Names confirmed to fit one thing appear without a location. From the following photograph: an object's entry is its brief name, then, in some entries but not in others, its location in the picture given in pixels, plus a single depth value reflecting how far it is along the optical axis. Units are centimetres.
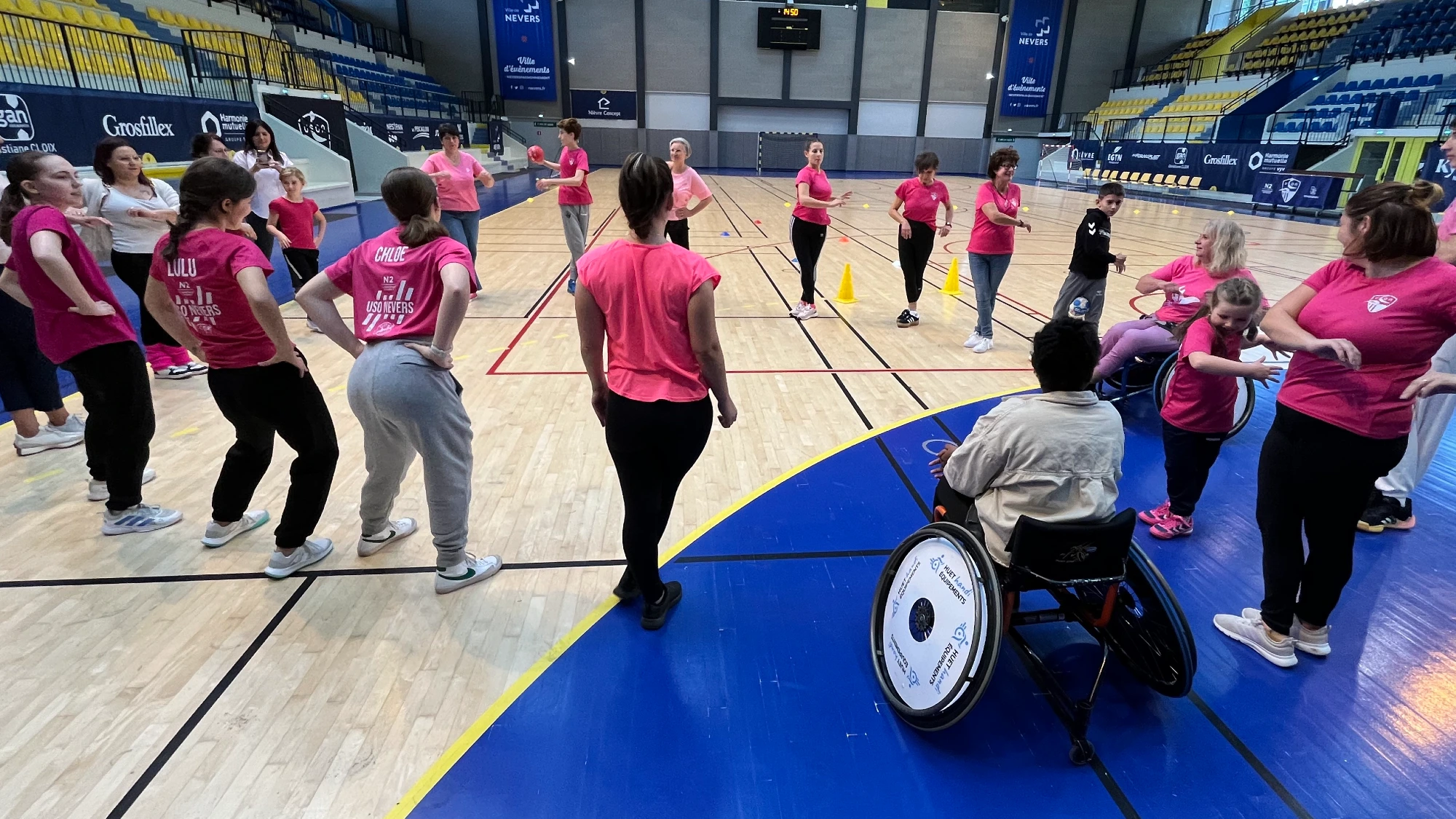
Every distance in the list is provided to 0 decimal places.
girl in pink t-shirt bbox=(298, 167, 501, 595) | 240
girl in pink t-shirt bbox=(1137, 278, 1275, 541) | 279
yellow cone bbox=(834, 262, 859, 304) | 800
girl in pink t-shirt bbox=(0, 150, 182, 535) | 290
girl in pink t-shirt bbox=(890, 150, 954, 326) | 642
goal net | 3033
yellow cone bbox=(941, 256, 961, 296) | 849
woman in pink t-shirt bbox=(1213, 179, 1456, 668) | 205
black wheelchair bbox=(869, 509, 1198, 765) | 196
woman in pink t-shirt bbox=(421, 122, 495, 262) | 685
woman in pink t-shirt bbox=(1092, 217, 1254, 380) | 380
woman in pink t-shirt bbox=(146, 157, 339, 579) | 246
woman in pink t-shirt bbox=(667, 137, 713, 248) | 632
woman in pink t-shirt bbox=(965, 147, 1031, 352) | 562
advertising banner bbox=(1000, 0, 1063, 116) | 2797
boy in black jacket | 495
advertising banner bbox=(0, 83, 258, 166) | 854
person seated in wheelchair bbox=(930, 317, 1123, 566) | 205
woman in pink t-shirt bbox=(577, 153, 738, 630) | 210
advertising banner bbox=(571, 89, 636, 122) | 2864
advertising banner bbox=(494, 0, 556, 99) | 2605
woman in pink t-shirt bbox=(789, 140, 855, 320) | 674
